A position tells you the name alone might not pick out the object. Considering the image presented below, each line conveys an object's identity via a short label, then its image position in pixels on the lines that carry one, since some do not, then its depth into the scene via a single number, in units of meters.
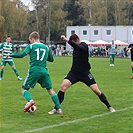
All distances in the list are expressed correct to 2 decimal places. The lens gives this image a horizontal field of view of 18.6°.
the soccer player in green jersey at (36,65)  9.07
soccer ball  9.27
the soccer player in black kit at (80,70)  9.54
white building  72.69
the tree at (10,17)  82.06
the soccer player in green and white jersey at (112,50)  31.16
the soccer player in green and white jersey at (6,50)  17.53
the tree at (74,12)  95.69
